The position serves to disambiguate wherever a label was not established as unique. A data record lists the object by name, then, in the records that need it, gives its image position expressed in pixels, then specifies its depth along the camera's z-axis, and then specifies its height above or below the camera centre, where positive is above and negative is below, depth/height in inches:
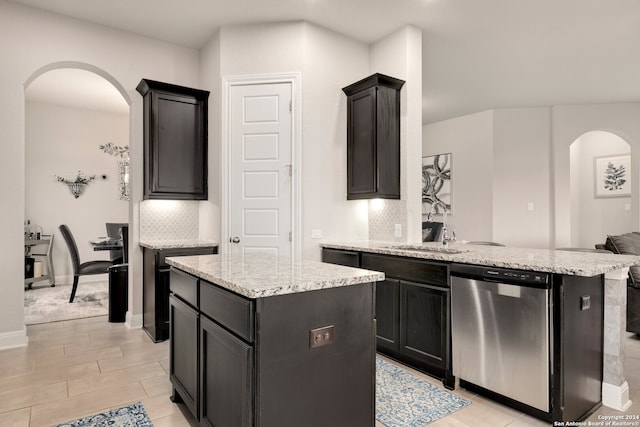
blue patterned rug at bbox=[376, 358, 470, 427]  89.4 -47.4
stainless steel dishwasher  85.6 -28.3
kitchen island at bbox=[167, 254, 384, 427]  58.5 -21.9
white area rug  174.4 -45.4
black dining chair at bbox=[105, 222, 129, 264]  201.8 -12.7
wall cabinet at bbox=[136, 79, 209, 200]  157.6 +30.8
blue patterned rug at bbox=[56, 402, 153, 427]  86.0 -46.7
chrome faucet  138.6 -9.7
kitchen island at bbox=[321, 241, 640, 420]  83.7 -23.8
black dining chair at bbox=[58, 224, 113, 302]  201.6 -27.1
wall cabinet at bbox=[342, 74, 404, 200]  147.1 +29.9
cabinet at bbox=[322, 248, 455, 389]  106.5 -29.6
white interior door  153.7 +18.1
